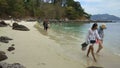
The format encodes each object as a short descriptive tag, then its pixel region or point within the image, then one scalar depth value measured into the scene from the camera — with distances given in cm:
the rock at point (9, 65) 229
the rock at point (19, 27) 871
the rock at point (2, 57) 288
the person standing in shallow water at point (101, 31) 410
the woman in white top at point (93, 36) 354
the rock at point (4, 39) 453
